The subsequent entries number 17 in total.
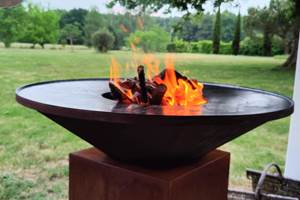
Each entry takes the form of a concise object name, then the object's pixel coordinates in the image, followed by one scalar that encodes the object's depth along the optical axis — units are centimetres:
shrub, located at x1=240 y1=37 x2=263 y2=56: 1312
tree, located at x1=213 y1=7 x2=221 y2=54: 981
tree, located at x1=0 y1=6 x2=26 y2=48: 1111
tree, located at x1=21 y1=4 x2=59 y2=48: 1239
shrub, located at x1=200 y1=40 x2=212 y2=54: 1144
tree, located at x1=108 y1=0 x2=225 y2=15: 646
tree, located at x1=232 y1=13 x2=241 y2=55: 1189
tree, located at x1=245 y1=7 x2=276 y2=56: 1138
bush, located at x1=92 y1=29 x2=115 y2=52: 844
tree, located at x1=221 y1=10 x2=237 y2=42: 1134
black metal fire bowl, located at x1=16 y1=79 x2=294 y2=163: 109
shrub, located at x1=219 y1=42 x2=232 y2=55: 1374
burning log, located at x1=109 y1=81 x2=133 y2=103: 143
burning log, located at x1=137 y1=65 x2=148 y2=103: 142
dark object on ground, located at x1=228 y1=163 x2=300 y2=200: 216
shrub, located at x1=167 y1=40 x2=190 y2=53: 712
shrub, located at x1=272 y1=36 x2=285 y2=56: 1277
